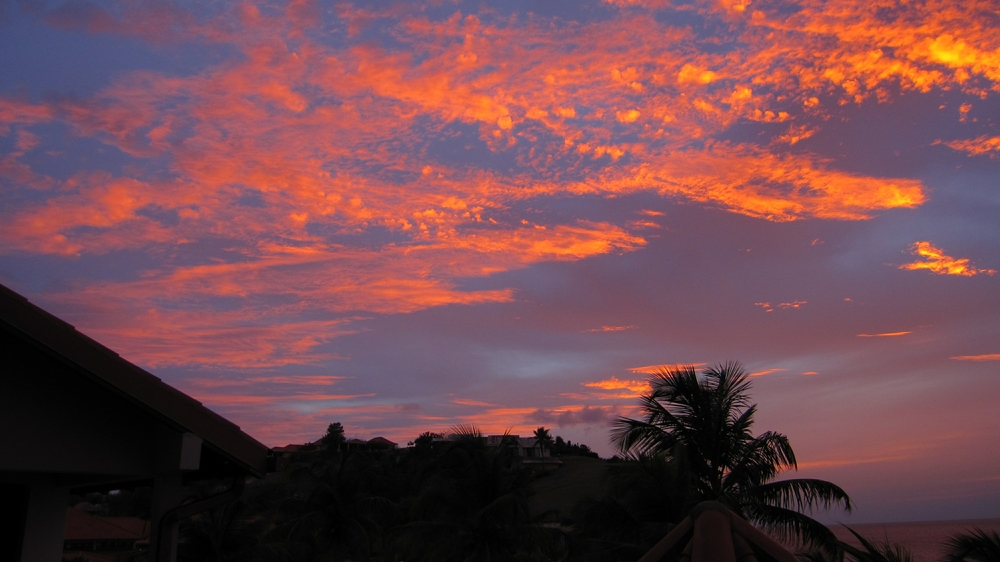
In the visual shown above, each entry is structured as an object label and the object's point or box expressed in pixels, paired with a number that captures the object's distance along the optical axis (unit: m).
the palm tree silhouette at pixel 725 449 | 14.62
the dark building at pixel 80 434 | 5.32
